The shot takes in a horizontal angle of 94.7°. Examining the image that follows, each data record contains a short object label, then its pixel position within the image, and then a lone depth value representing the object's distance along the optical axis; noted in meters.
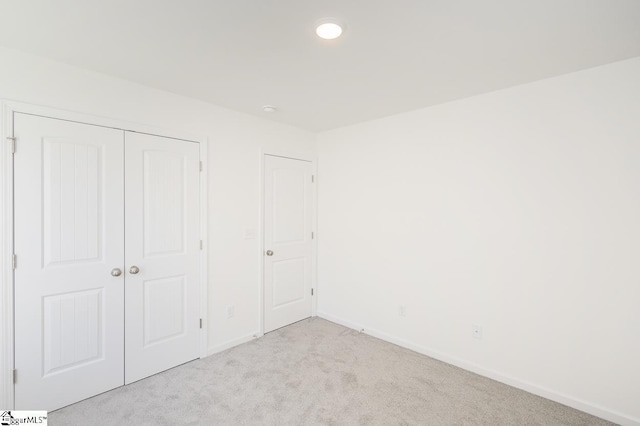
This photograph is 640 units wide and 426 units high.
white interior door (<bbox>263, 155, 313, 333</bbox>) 3.54
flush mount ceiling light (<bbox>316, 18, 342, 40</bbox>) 1.61
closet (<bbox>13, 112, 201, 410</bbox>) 2.04
